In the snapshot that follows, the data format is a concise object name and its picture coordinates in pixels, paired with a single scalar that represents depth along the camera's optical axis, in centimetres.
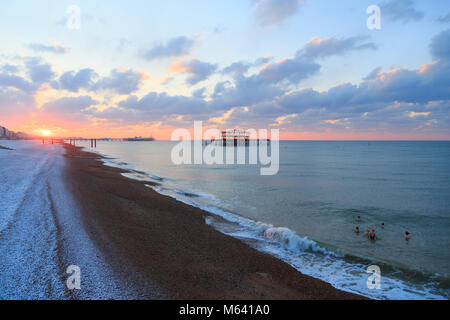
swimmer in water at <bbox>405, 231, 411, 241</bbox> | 1243
